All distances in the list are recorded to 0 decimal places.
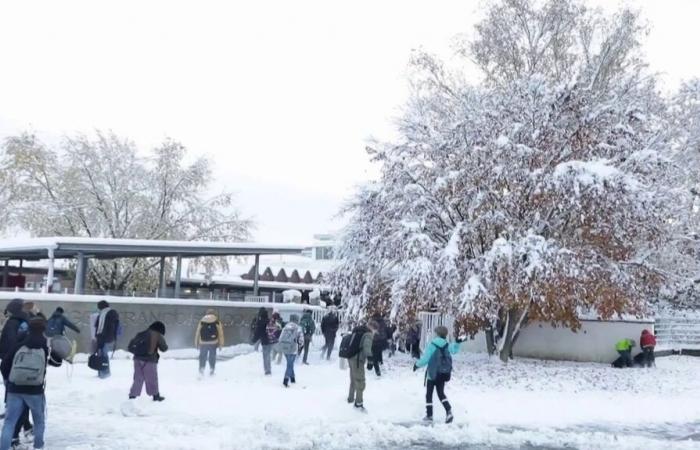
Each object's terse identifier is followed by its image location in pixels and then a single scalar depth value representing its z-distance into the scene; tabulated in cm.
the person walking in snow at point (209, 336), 1745
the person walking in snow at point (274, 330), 1878
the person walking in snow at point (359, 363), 1389
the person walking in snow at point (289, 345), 1698
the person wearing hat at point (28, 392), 893
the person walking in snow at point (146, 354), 1310
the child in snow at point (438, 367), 1304
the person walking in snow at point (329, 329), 2314
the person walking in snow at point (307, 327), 2243
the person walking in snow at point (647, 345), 2452
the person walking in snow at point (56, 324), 1645
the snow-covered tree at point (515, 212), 2089
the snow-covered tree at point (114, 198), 3728
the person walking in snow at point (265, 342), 1855
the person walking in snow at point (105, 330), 1648
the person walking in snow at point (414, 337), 2417
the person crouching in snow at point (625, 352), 2422
